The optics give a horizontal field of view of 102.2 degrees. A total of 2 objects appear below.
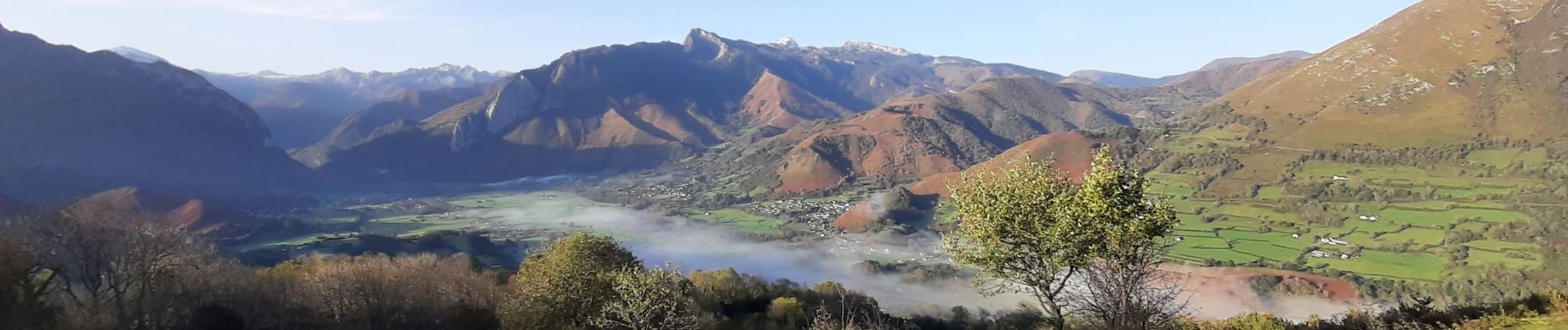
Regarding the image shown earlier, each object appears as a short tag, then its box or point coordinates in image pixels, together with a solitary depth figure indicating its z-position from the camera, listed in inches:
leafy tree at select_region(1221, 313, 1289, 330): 986.1
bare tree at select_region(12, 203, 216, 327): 1189.7
